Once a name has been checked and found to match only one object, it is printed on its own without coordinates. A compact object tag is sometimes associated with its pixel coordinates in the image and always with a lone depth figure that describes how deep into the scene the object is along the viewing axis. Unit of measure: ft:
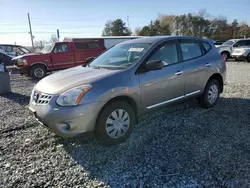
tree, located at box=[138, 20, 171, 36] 167.63
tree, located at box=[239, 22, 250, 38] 151.82
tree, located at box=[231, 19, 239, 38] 161.54
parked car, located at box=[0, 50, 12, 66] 48.72
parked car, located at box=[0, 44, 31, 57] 54.19
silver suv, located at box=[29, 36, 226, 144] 9.56
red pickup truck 32.35
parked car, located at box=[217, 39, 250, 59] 52.11
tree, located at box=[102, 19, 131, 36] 172.25
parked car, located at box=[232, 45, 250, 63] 49.38
